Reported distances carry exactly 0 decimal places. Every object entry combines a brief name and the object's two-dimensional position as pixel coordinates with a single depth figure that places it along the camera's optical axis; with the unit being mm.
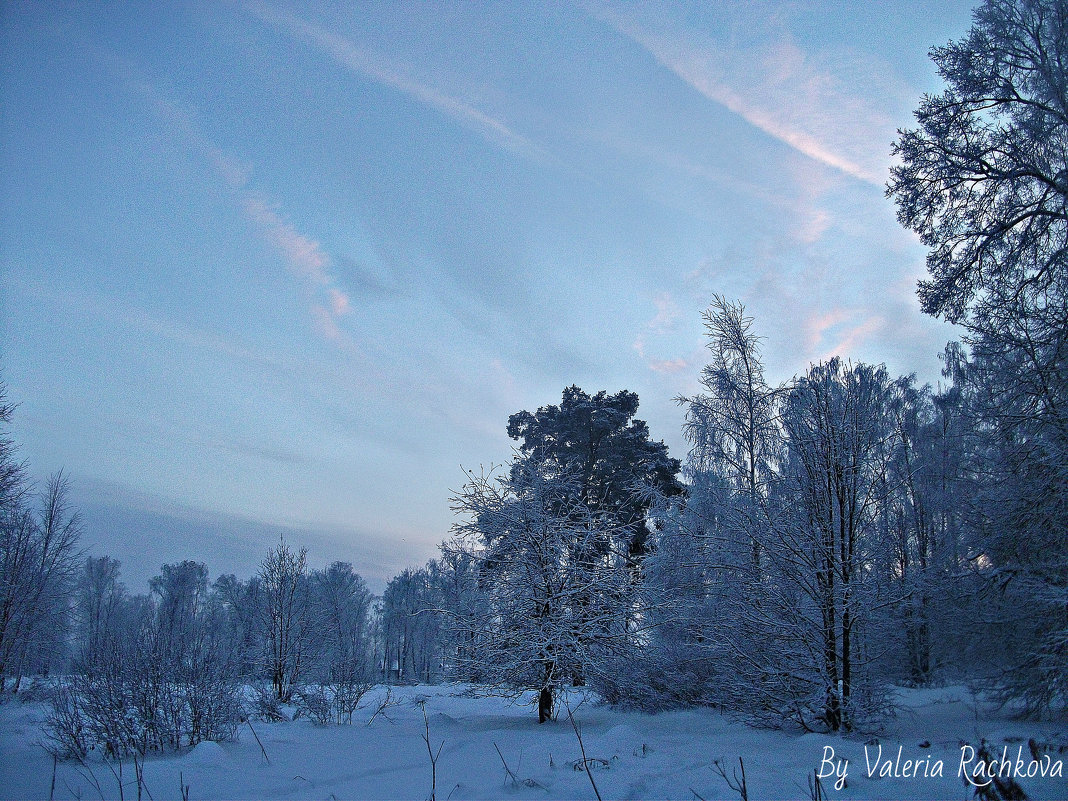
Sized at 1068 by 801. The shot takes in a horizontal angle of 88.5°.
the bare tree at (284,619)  13547
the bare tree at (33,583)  14844
